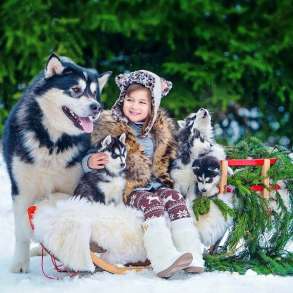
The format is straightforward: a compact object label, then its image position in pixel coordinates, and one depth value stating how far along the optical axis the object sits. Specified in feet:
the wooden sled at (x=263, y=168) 12.22
